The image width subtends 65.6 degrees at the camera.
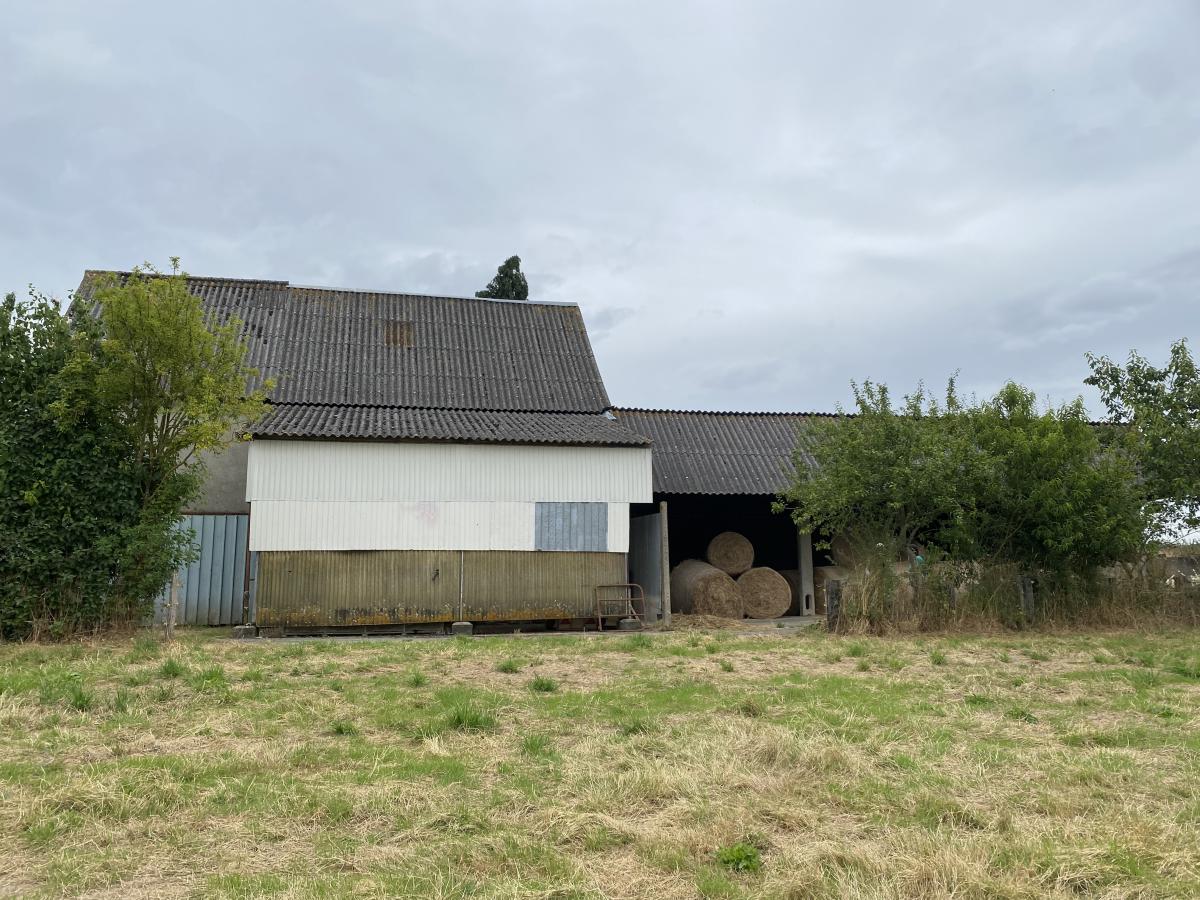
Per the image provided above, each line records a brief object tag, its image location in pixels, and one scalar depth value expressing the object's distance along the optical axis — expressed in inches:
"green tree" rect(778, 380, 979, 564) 595.5
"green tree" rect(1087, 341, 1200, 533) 663.1
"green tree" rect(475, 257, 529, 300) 1253.7
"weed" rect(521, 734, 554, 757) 253.4
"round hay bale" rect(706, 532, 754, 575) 808.9
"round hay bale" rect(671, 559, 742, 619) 765.9
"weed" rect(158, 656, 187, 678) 376.8
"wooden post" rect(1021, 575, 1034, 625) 611.2
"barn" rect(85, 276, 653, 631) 642.2
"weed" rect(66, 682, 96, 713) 310.0
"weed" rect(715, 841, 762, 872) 167.8
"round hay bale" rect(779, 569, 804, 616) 830.5
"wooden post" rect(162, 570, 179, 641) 512.1
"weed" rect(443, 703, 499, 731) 284.0
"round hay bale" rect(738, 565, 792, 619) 786.8
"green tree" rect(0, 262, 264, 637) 504.4
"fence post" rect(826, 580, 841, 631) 598.9
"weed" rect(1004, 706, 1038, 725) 300.4
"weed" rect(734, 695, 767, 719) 310.5
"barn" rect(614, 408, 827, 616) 826.2
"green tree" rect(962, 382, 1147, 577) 604.7
